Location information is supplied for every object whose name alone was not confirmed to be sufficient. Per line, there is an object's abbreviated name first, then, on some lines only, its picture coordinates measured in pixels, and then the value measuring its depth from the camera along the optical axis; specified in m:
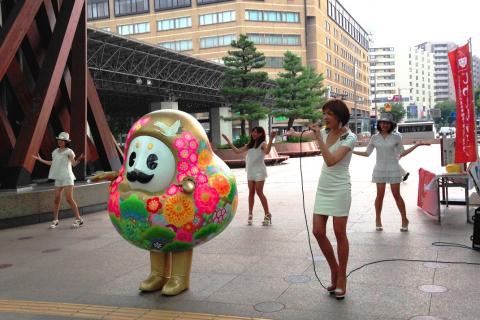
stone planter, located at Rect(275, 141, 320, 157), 34.50
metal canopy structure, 33.09
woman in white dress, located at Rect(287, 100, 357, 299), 4.46
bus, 58.16
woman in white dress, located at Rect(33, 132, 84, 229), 8.86
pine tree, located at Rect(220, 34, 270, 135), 35.59
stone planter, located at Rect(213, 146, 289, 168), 26.20
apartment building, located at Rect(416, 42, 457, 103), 173.75
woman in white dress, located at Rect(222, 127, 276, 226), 8.36
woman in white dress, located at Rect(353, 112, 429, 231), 7.41
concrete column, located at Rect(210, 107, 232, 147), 55.44
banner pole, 7.44
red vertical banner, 7.50
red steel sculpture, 10.05
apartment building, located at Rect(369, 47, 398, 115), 158.00
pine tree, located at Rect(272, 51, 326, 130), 42.56
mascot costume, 4.48
